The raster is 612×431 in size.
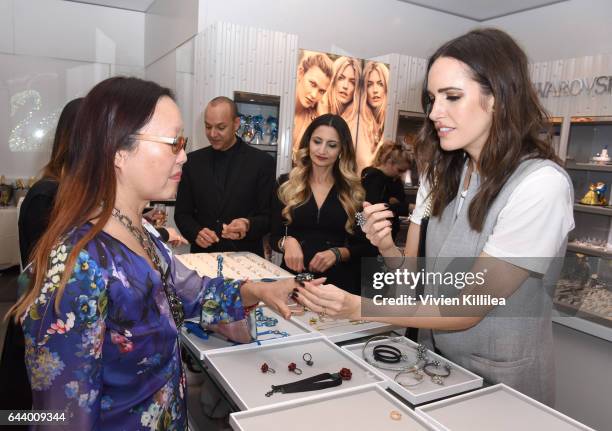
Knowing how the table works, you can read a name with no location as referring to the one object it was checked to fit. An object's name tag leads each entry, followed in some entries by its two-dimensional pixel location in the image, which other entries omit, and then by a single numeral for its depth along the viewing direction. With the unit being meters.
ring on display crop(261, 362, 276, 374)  1.45
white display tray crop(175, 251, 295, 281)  2.44
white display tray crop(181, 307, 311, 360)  1.61
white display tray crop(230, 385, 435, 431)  1.16
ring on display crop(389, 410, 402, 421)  1.23
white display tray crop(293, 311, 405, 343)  1.77
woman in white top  1.43
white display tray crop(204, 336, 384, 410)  1.31
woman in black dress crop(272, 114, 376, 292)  2.84
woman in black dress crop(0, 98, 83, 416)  1.96
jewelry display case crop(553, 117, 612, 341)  3.24
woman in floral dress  1.08
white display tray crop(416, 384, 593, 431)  1.23
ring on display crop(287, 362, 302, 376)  1.46
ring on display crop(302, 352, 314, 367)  1.52
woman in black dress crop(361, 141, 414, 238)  4.79
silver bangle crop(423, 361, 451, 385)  1.46
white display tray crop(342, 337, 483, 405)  1.36
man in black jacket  3.32
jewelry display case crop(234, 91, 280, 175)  4.72
